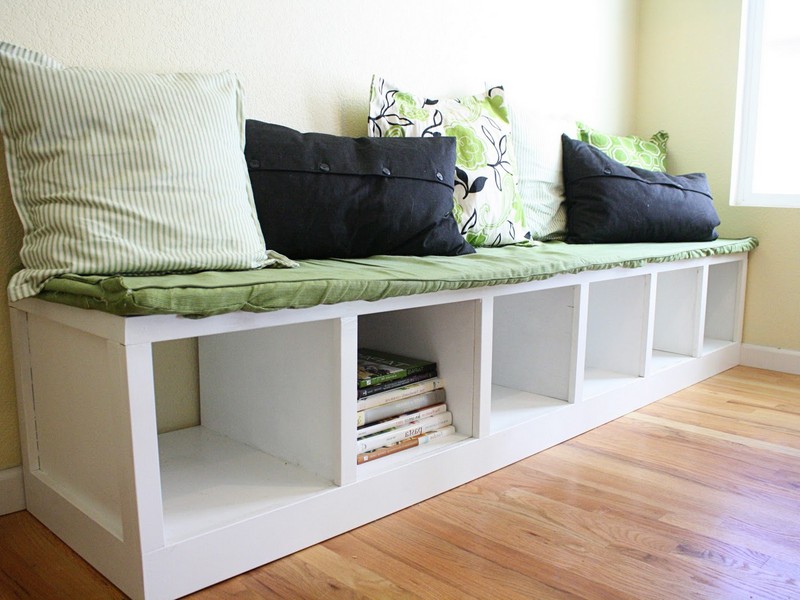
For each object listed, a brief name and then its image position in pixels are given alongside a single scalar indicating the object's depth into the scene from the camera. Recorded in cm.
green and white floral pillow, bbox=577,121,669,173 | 262
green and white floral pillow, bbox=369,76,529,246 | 194
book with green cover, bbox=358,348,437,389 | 152
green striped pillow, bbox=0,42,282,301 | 122
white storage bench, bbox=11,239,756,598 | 108
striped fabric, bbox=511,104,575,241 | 234
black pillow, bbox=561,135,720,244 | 234
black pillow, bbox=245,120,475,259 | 155
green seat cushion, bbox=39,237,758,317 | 103
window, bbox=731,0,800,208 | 274
